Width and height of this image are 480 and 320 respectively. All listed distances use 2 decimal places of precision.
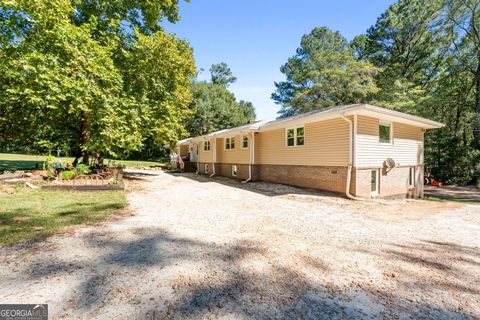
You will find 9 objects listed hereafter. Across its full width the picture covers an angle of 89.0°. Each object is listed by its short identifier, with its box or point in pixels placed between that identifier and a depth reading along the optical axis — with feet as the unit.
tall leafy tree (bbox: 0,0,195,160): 32.58
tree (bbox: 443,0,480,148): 63.52
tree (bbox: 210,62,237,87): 166.71
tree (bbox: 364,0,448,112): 73.82
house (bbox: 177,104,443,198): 31.89
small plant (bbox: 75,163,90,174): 35.50
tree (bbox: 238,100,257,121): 158.41
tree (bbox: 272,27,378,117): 71.56
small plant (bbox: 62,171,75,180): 32.86
